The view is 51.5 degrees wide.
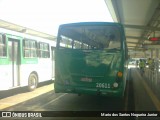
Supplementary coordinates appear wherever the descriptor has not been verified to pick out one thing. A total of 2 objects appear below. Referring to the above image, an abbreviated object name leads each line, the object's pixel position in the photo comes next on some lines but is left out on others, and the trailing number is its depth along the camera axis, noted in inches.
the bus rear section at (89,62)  215.0
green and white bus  255.9
